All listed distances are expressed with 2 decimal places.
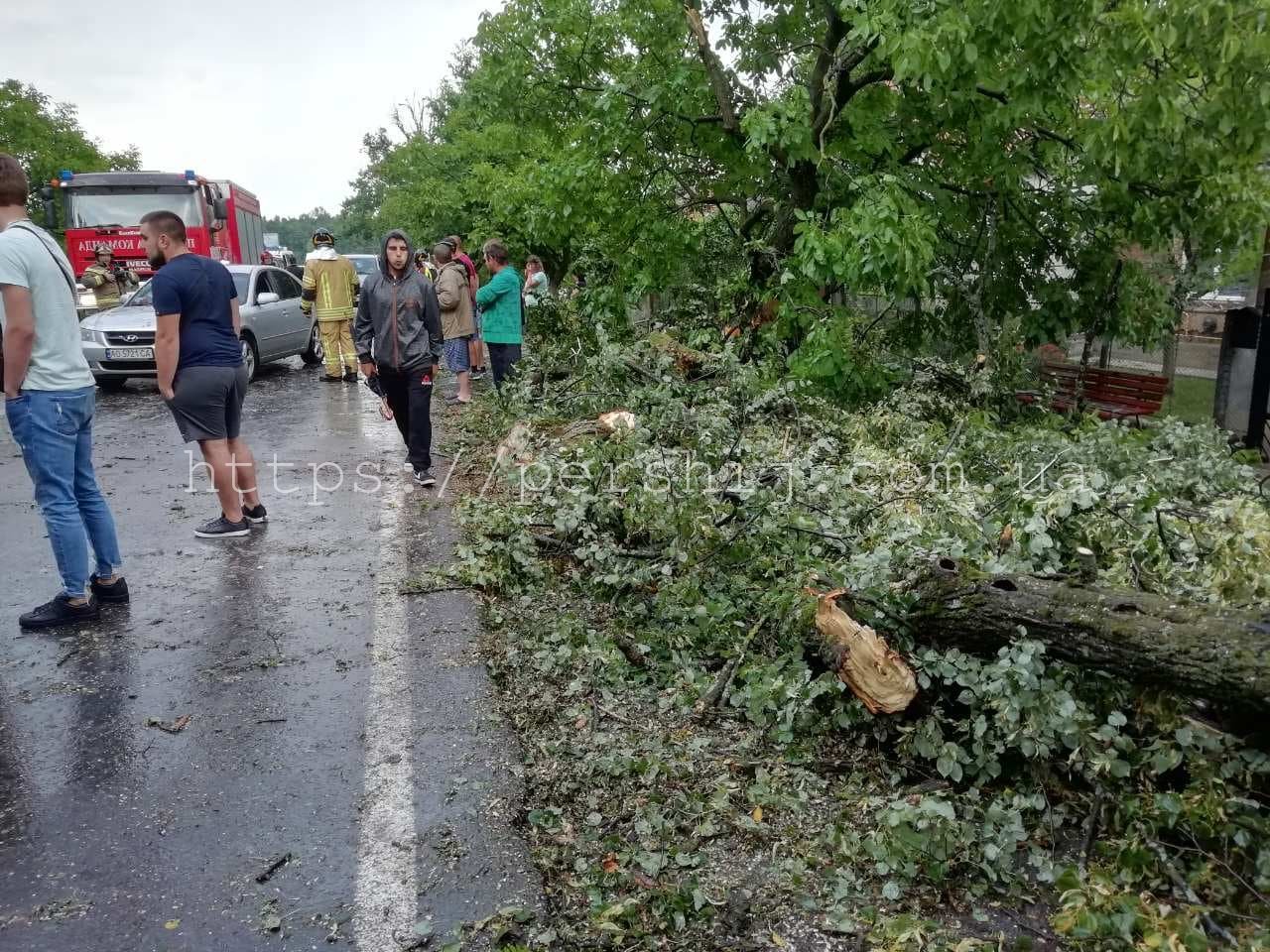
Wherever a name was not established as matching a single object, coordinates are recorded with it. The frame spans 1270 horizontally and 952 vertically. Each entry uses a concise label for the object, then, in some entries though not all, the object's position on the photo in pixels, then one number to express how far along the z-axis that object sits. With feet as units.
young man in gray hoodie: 23.39
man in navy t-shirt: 18.37
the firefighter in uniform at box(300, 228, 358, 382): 39.14
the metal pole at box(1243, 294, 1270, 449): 30.22
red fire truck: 58.90
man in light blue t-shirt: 14.66
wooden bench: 32.65
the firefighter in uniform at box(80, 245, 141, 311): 52.29
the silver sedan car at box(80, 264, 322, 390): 39.78
